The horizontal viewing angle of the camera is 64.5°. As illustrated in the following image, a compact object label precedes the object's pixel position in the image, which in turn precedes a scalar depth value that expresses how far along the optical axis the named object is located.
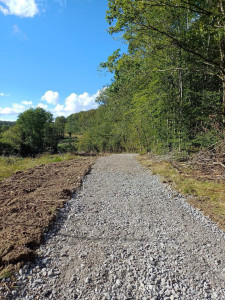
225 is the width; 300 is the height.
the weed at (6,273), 1.94
